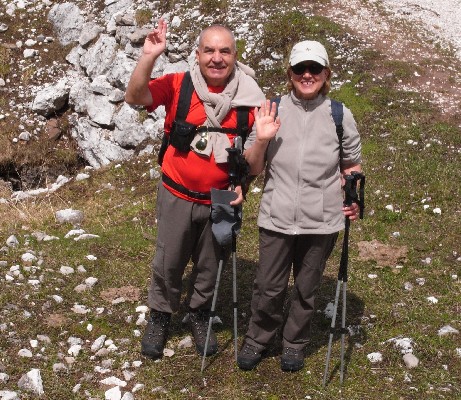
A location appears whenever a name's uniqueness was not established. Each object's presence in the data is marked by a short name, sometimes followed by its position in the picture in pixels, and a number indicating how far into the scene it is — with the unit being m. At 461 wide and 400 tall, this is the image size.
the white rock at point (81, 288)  8.80
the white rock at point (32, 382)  6.70
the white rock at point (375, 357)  7.32
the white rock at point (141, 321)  8.07
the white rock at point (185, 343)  7.55
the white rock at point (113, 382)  6.91
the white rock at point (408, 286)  8.92
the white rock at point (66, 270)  9.23
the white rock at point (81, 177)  14.27
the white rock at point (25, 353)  7.23
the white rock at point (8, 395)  6.52
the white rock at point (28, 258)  9.41
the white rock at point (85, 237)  10.52
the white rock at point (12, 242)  9.92
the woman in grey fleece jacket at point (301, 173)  6.06
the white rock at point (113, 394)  6.68
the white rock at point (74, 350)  7.38
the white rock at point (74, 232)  10.79
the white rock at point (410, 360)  7.20
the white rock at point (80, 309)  8.27
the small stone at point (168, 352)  7.40
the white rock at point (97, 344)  7.51
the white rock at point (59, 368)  7.06
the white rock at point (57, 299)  8.42
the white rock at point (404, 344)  7.40
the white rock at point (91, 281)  8.98
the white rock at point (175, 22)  17.59
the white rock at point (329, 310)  8.29
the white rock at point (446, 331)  7.74
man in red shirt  6.28
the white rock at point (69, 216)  11.55
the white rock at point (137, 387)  6.82
